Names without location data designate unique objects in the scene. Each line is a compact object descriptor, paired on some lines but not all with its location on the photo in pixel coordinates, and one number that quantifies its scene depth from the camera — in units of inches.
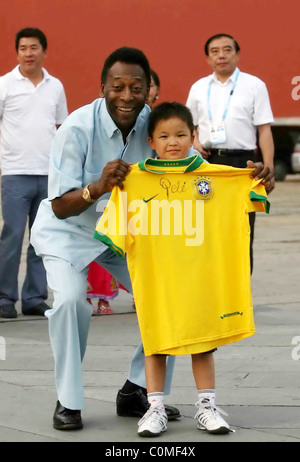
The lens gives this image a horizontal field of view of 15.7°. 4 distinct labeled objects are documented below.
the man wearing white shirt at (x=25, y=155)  314.3
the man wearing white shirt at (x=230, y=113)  323.9
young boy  184.9
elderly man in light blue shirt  187.6
